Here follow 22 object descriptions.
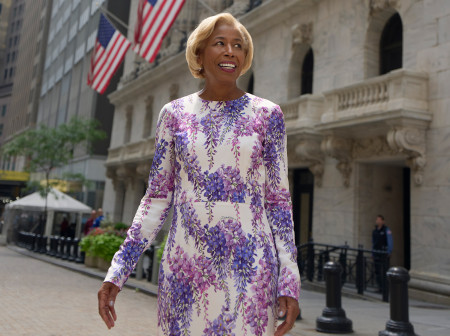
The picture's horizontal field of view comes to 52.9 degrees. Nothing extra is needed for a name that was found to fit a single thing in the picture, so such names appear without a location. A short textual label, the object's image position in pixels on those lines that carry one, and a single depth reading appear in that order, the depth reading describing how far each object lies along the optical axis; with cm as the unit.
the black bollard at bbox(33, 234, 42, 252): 2139
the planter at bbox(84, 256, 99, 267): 1549
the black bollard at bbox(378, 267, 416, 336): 612
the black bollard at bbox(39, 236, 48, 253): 2096
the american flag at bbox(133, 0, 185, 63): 1485
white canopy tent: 2286
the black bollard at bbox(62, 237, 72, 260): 1812
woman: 190
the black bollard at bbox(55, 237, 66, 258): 1882
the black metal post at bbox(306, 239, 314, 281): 1234
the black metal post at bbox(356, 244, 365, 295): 1061
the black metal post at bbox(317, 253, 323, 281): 1236
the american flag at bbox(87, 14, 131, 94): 1817
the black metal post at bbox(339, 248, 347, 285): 1150
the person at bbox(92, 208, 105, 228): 1823
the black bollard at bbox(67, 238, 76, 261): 1759
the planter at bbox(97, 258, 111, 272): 1429
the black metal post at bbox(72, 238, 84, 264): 1691
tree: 2425
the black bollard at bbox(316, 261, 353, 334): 681
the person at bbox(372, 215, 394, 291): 1163
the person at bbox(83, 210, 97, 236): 1977
